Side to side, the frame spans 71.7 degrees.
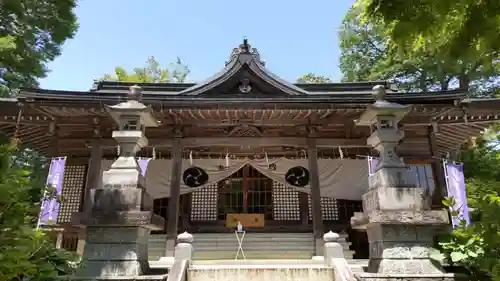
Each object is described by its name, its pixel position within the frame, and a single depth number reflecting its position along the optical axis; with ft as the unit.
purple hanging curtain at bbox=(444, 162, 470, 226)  34.99
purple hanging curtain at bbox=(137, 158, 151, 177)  36.04
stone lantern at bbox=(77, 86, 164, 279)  20.04
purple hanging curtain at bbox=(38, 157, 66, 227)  34.30
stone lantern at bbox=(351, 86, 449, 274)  20.59
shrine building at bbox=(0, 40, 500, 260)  34.91
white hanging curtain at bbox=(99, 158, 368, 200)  41.11
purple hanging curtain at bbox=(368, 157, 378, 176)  36.88
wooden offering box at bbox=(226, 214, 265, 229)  41.70
